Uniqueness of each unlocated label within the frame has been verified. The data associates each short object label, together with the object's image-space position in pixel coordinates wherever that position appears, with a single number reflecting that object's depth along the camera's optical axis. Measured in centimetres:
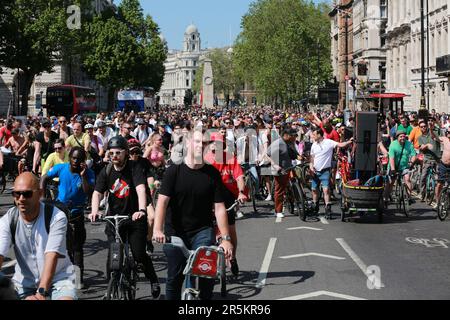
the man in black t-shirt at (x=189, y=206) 738
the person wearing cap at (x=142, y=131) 2491
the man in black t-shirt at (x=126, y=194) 893
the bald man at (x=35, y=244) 582
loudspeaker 1744
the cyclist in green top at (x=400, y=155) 1781
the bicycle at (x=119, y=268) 797
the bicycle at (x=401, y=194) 1767
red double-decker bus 6197
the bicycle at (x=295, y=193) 1662
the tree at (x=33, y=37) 6038
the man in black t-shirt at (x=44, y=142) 1877
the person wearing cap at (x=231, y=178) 1090
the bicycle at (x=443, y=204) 1653
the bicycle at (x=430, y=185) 1925
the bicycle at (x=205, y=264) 682
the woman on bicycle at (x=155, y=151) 1627
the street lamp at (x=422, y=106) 3269
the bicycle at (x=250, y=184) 1898
